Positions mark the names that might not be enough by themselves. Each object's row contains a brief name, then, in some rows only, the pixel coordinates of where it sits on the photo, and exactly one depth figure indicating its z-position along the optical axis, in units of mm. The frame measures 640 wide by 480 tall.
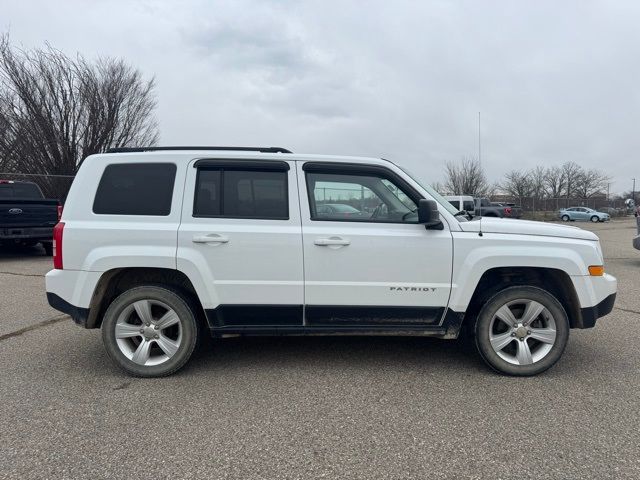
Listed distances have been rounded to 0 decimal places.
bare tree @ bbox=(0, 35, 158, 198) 20031
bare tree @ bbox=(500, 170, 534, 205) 55500
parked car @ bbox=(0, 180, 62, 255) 10281
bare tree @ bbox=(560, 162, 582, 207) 61775
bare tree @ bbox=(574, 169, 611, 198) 61438
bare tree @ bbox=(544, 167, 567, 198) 61750
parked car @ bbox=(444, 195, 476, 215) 23155
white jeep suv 3652
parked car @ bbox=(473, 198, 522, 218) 24531
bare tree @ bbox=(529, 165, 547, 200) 56900
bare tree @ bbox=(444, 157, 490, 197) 46031
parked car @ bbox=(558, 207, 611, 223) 41438
